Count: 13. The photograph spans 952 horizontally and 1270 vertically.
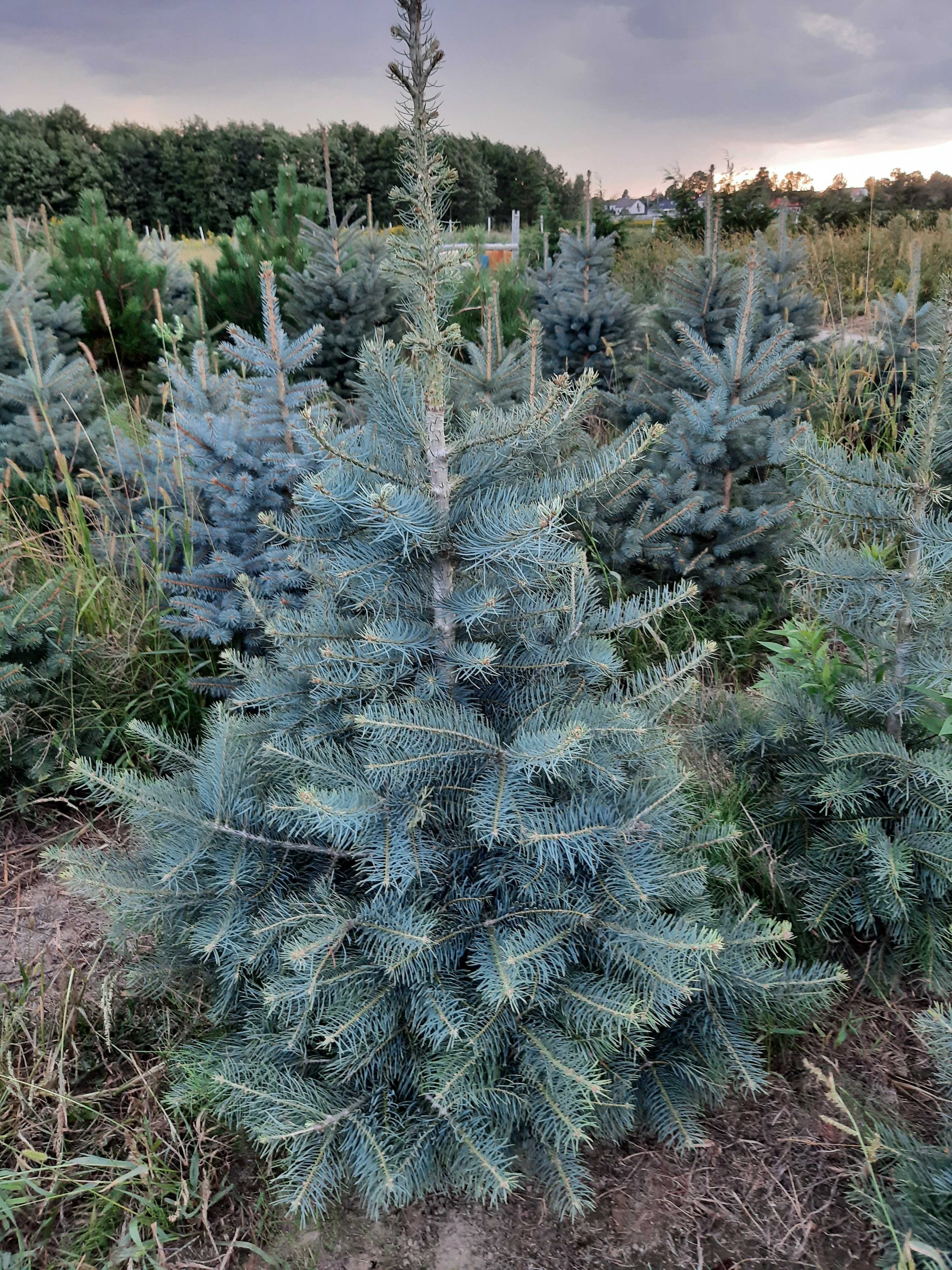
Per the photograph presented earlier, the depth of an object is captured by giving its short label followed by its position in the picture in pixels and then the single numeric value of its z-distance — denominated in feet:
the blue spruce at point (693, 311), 14.12
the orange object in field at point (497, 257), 28.89
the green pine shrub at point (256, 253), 18.33
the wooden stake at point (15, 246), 14.07
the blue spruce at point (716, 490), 11.76
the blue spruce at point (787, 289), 16.93
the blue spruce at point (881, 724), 6.81
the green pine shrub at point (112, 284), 17.49
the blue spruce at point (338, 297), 16.07
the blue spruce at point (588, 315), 17.31
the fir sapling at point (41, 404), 12.45
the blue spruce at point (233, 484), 9.94
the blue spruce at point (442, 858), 5.21
